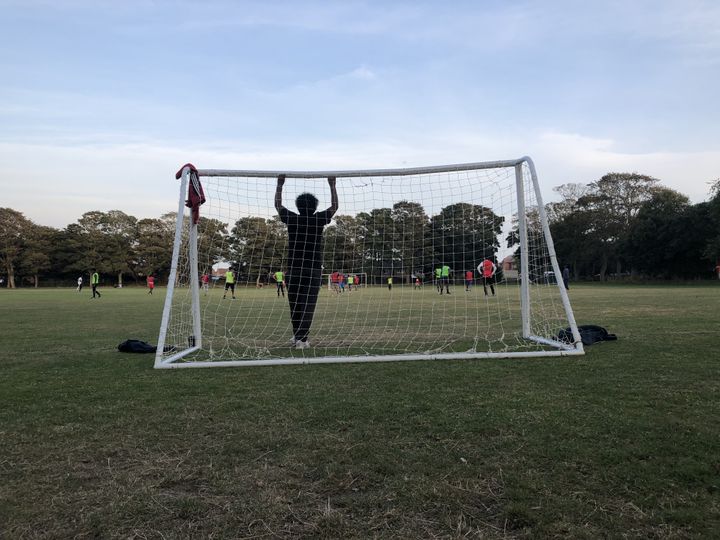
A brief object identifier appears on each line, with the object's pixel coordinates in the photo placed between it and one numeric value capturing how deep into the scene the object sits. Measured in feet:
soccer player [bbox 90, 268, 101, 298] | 84.54
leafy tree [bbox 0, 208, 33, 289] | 202.69
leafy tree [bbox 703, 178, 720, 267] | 131.25
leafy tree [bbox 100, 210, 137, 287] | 211.82
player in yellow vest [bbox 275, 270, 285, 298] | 45.33
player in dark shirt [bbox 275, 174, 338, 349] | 21.99
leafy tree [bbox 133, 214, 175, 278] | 209.77
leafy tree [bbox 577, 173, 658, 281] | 195.72
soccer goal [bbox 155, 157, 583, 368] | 20.49
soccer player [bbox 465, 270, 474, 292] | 52.86
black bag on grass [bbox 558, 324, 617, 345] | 20.99
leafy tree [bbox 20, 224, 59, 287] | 203.51
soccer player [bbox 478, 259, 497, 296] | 46.69
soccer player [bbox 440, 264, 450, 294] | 50.01
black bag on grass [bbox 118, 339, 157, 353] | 20.97
